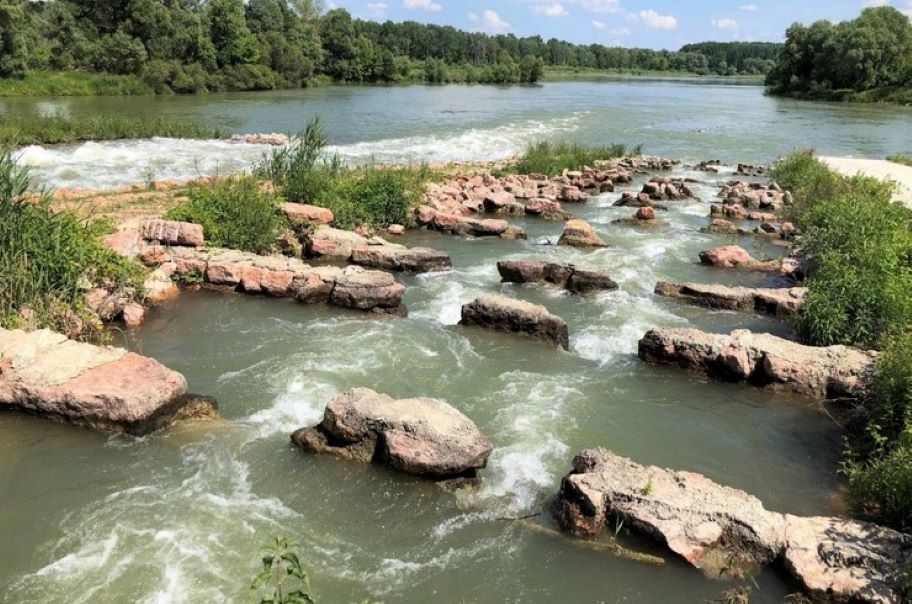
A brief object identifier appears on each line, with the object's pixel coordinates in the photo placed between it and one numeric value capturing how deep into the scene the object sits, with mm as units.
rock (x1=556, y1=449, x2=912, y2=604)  6305
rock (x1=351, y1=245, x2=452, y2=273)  15992
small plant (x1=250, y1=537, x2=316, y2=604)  4266
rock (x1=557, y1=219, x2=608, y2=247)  18875
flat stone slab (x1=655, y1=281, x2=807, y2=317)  13969
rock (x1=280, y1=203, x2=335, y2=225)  17188
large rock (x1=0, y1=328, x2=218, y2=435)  8539
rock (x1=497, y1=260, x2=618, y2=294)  15047
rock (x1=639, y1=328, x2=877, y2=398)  10383
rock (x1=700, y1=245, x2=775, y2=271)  17719
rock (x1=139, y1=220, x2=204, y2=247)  14820
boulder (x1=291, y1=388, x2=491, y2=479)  7855
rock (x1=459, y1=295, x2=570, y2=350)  11992
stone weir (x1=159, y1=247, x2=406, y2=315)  13352
